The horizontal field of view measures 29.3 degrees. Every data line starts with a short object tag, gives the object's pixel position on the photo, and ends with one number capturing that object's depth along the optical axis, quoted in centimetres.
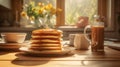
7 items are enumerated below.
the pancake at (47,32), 96
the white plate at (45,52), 89
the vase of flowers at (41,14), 270
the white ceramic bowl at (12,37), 123
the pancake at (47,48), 94
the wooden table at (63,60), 71
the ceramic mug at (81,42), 123
